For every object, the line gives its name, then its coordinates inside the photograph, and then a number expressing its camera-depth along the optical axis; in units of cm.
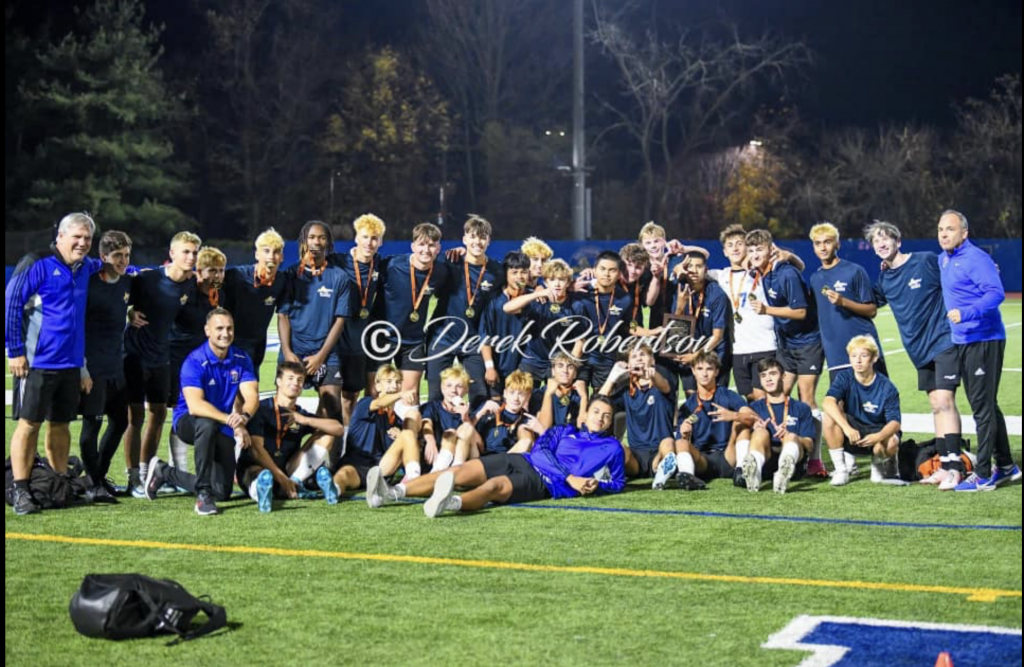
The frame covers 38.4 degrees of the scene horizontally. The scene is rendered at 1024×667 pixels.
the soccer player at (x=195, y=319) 952
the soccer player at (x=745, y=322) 1063
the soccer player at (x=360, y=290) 1027
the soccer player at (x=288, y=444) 917
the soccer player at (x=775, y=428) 964
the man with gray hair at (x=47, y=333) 848
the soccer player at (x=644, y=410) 992
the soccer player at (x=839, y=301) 1023
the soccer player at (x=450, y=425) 943
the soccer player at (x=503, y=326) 1043
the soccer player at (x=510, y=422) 968
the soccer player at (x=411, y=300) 1043
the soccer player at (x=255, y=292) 984
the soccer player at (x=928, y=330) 955
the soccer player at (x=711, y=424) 984
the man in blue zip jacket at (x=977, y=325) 928
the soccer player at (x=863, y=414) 979
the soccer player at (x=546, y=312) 1025
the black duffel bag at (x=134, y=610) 590
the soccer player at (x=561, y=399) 992
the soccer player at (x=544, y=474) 880
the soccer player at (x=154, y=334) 925
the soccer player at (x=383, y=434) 941
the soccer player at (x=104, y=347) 894
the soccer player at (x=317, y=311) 1013
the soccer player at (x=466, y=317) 1052
